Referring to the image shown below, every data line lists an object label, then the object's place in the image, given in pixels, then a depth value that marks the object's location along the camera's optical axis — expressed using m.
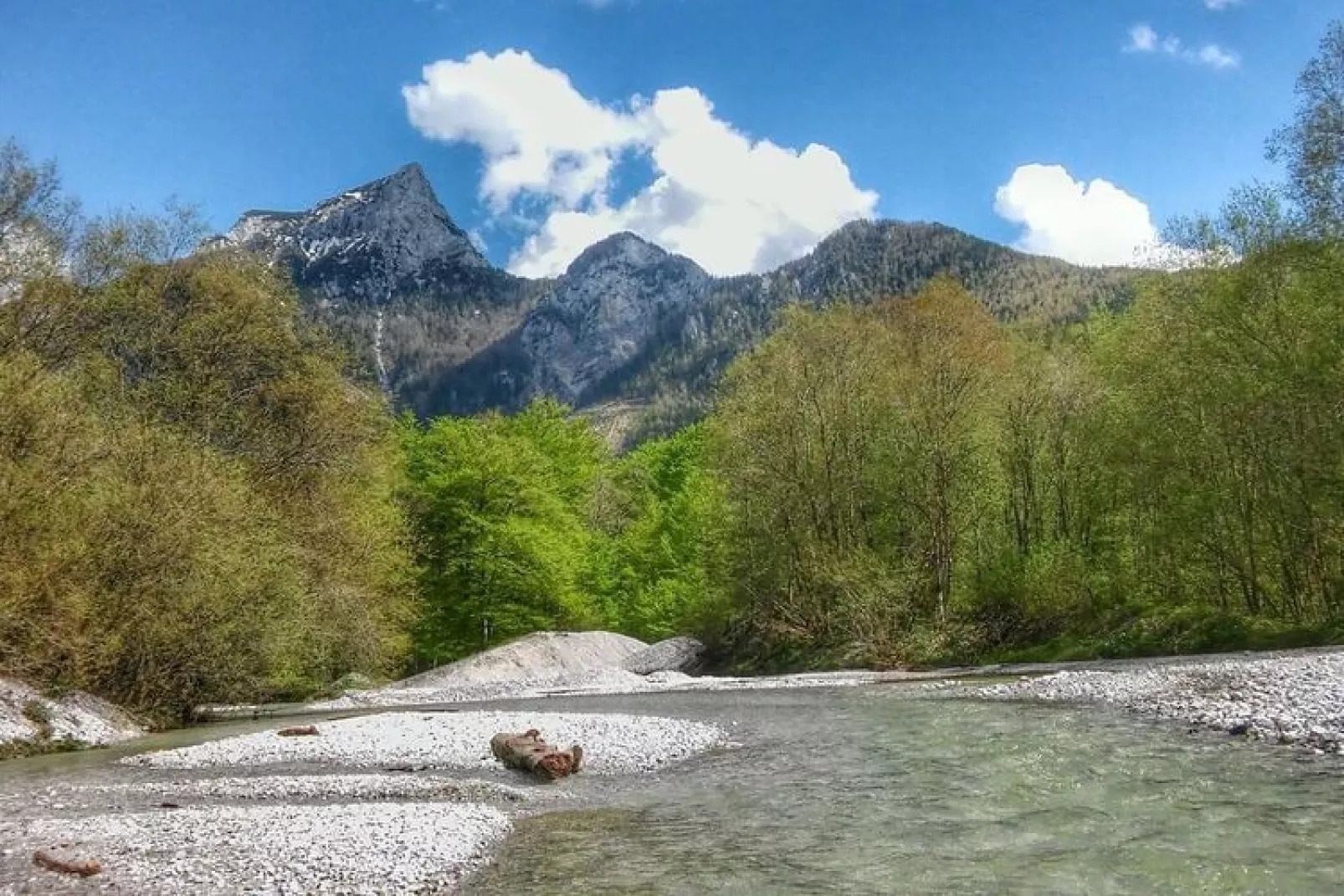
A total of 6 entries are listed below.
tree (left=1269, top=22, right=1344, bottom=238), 32.22
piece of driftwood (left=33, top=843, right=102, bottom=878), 11.48
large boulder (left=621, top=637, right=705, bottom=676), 56.69
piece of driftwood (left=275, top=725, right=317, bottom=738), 26.59
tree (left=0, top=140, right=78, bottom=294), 31.84
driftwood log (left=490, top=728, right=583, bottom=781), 19.02
